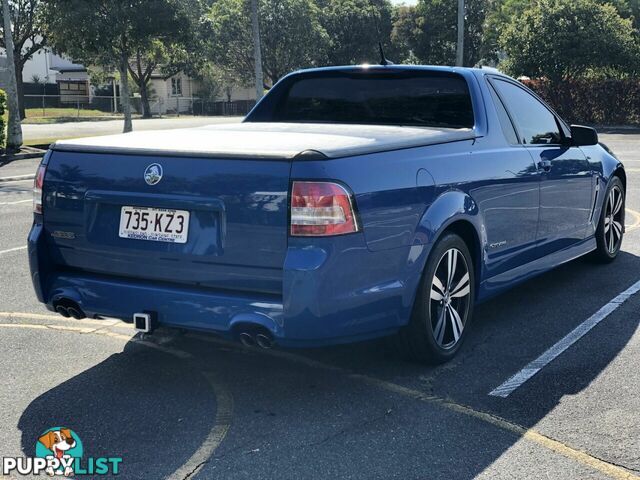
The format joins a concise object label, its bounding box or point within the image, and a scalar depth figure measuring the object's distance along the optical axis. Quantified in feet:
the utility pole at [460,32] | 98.89
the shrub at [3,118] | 62.18
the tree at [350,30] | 225.76
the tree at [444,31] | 202.80
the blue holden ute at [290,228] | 12.16
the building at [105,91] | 202.80
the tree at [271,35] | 196.24
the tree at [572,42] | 112.98
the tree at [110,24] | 77.77
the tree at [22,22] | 133.90
